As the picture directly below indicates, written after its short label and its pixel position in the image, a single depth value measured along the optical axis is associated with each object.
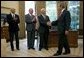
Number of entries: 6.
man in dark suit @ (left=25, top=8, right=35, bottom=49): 2.47
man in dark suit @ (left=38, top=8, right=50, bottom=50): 2.45
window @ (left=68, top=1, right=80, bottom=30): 3.96
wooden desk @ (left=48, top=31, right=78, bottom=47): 2.64
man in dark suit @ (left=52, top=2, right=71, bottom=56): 2.07
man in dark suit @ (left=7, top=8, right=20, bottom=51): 2.40
